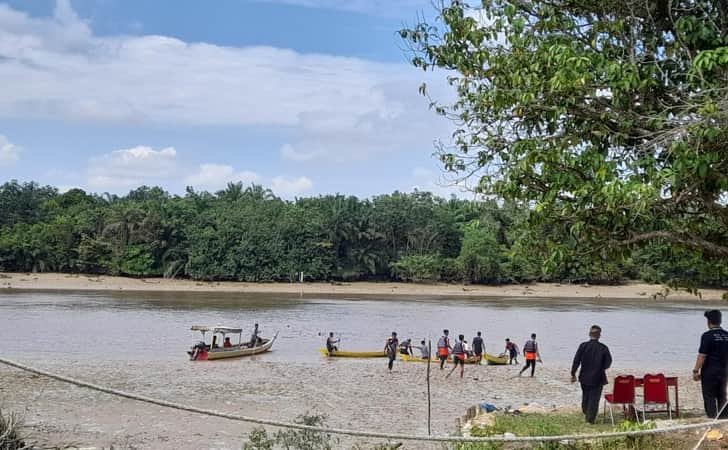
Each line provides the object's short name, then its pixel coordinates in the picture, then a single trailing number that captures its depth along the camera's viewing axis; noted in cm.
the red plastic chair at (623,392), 1233
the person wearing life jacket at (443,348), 2612
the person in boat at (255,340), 3088
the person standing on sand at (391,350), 2678
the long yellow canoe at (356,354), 3036
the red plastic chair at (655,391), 1262
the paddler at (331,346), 2988
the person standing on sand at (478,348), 2854
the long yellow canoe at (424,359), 2900
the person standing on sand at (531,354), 2531
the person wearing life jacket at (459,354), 2545
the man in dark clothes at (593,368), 1238
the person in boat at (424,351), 2671
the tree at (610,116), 812
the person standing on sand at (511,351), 2922
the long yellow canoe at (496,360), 2922
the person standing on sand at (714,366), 1043
